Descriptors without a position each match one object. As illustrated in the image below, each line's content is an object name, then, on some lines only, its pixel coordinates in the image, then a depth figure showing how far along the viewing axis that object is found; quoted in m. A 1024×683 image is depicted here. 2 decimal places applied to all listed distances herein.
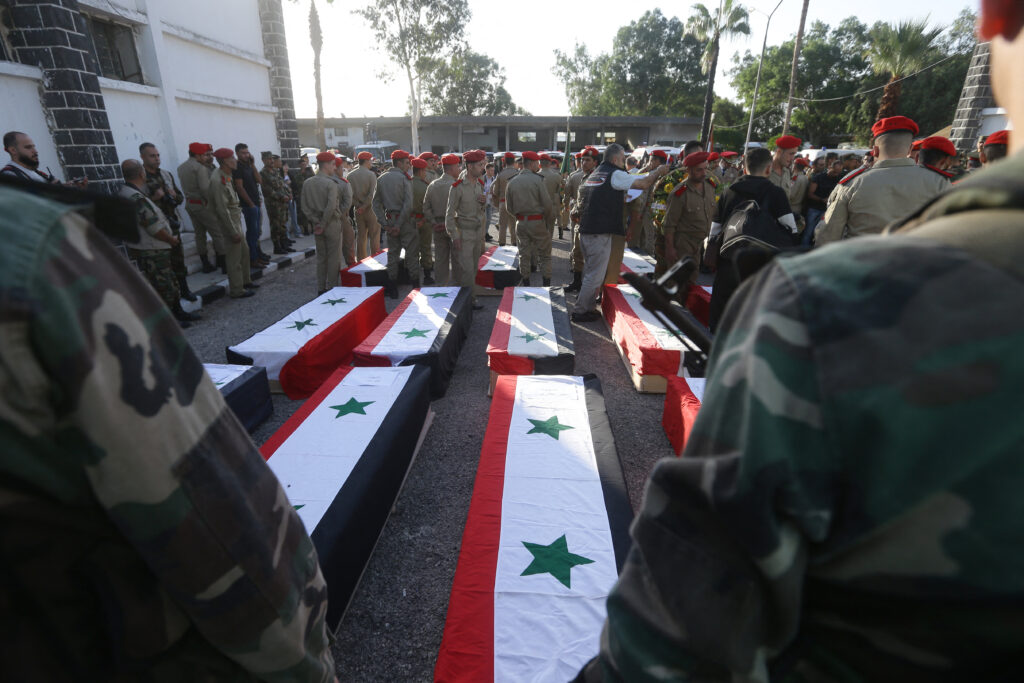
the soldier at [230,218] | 6.31
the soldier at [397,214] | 7.03
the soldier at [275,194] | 9.00
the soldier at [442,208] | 6.74
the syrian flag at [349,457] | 2.19
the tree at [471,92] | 40.91
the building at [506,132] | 32.05
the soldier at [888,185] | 3.50
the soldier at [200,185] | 7.09
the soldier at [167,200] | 6.11
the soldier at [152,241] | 4.86
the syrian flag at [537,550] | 1.72
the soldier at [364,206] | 7.83
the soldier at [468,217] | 6.34
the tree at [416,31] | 21.88
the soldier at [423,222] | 7.47
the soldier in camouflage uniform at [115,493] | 0.54
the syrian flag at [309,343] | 4.14
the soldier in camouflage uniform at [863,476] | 0.43
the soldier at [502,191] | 10.30
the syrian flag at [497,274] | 7.29
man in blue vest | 5.57
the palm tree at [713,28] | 22.25
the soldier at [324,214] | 6.52
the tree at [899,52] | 17.37
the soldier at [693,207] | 5.56
